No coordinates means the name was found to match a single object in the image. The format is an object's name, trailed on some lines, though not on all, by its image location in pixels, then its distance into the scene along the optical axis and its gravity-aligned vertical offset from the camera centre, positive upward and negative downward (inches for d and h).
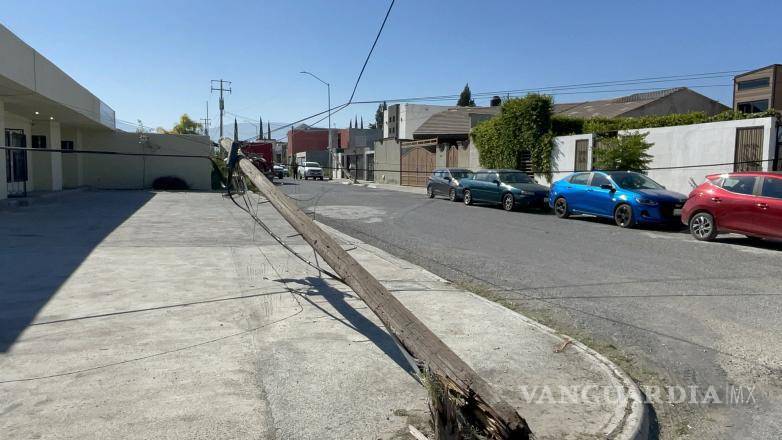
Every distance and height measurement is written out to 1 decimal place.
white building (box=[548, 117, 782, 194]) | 651.5 +25.6
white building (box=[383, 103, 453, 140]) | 2819.9 +236.3
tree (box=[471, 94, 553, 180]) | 1013.8 +60.2
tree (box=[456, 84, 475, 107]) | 3641.7 +422.7
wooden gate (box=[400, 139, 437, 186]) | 1524.6 +16.5
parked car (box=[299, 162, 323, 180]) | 2113.7 -24.0
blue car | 593.6 -31.3
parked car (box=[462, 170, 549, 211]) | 795.4 -31.5
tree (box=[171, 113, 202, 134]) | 3280.0 +209.5
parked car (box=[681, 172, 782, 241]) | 446.3 -28.4
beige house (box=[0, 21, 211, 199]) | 625.9 +42.6
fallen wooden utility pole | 122.7 -46.5
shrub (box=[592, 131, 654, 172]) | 780.6 +20.1
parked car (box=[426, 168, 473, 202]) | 989.8 -25.0
